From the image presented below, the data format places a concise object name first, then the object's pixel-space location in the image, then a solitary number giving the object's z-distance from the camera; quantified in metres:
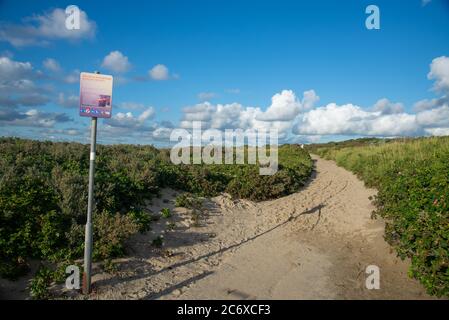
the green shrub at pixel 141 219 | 7.93
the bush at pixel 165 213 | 9.23
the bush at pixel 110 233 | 6.50
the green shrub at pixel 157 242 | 7.60
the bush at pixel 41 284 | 5.29
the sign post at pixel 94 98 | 4.94
